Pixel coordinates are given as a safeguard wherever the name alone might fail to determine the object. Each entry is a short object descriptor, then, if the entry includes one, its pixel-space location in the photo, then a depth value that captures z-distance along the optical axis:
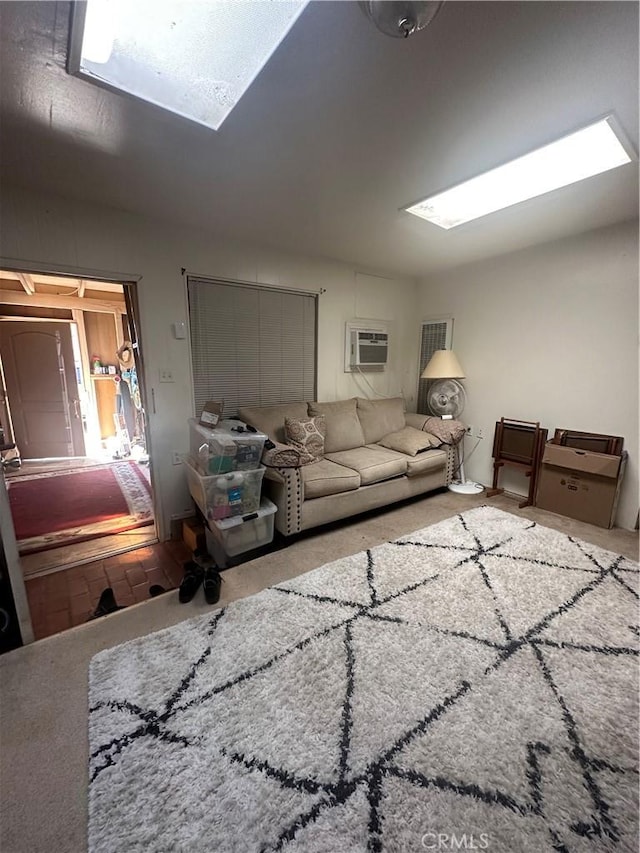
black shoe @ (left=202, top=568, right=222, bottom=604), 1.85
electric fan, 3.59
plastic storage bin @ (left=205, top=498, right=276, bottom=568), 2.16
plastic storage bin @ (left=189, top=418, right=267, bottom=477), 2.20
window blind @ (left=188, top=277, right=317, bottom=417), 2.78
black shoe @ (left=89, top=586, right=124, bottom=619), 1.79
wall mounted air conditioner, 3.71
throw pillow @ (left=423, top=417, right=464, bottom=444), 3.38
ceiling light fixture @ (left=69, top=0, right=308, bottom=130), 1.01
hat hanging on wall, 5.40
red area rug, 2.72
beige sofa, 2.40
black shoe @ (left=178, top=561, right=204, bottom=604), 1.87
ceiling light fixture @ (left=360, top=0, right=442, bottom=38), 0.93
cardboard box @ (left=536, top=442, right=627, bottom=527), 2.60
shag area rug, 0.95
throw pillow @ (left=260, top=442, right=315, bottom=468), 2.32
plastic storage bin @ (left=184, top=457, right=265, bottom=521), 2.18
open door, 4.71
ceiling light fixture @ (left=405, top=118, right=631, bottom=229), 1.64
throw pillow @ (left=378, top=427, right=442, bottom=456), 3.21
